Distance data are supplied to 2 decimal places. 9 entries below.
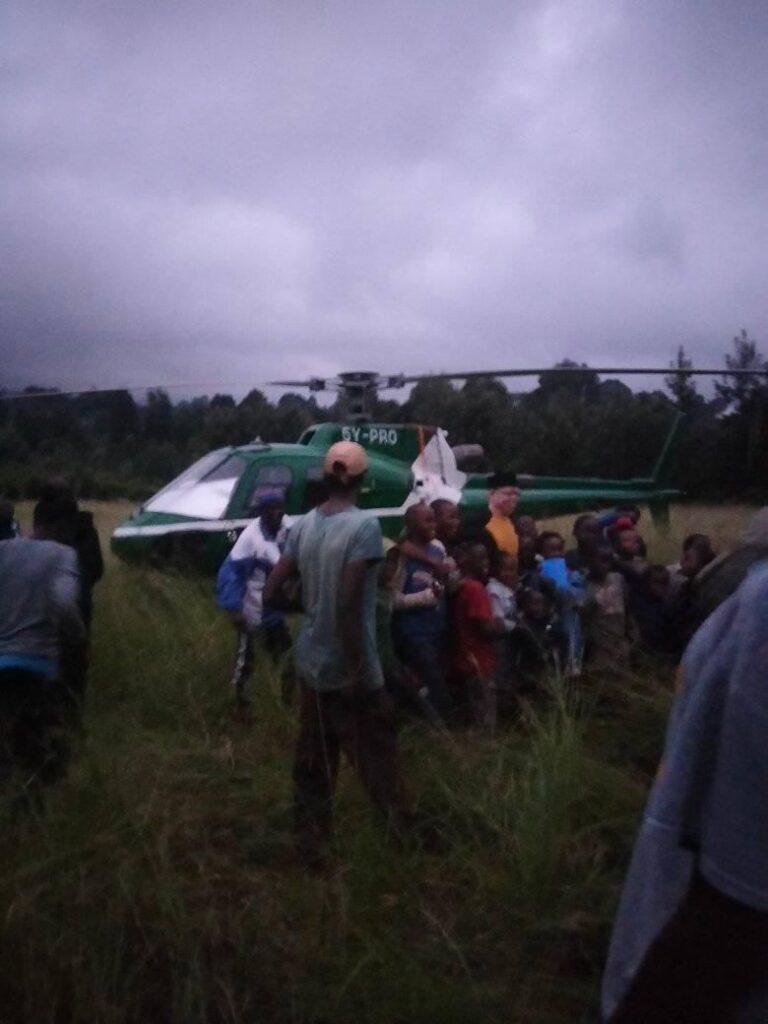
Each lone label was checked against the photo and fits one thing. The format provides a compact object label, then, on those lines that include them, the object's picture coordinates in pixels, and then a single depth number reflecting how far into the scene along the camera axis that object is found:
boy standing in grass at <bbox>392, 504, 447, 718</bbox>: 5.68
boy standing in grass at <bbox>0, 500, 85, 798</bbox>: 4.36
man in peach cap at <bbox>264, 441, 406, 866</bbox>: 4.11
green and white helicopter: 9.88
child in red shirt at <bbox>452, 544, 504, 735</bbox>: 5.82
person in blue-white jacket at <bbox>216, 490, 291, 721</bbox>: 6.62
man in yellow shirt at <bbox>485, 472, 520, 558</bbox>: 6.89
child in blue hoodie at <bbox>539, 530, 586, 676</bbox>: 5.89
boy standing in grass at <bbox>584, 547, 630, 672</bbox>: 5.70
